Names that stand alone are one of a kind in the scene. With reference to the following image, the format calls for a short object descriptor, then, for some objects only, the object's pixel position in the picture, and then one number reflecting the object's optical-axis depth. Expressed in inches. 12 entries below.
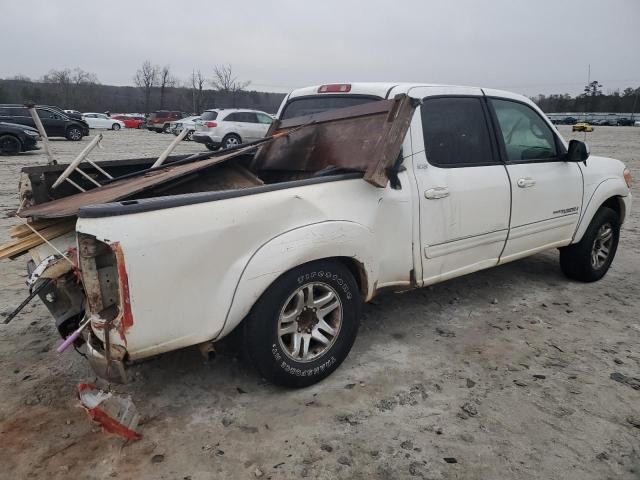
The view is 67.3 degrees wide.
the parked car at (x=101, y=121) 1494.8
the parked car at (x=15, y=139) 639.8
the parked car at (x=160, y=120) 1552.7
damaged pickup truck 89.7
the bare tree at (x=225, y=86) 2888.8
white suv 754.2
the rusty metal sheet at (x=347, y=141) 115.9
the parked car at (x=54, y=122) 828.0
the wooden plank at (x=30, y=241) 109.0
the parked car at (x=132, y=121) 1770.4
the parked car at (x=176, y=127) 1191.1
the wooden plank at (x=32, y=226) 114.9
